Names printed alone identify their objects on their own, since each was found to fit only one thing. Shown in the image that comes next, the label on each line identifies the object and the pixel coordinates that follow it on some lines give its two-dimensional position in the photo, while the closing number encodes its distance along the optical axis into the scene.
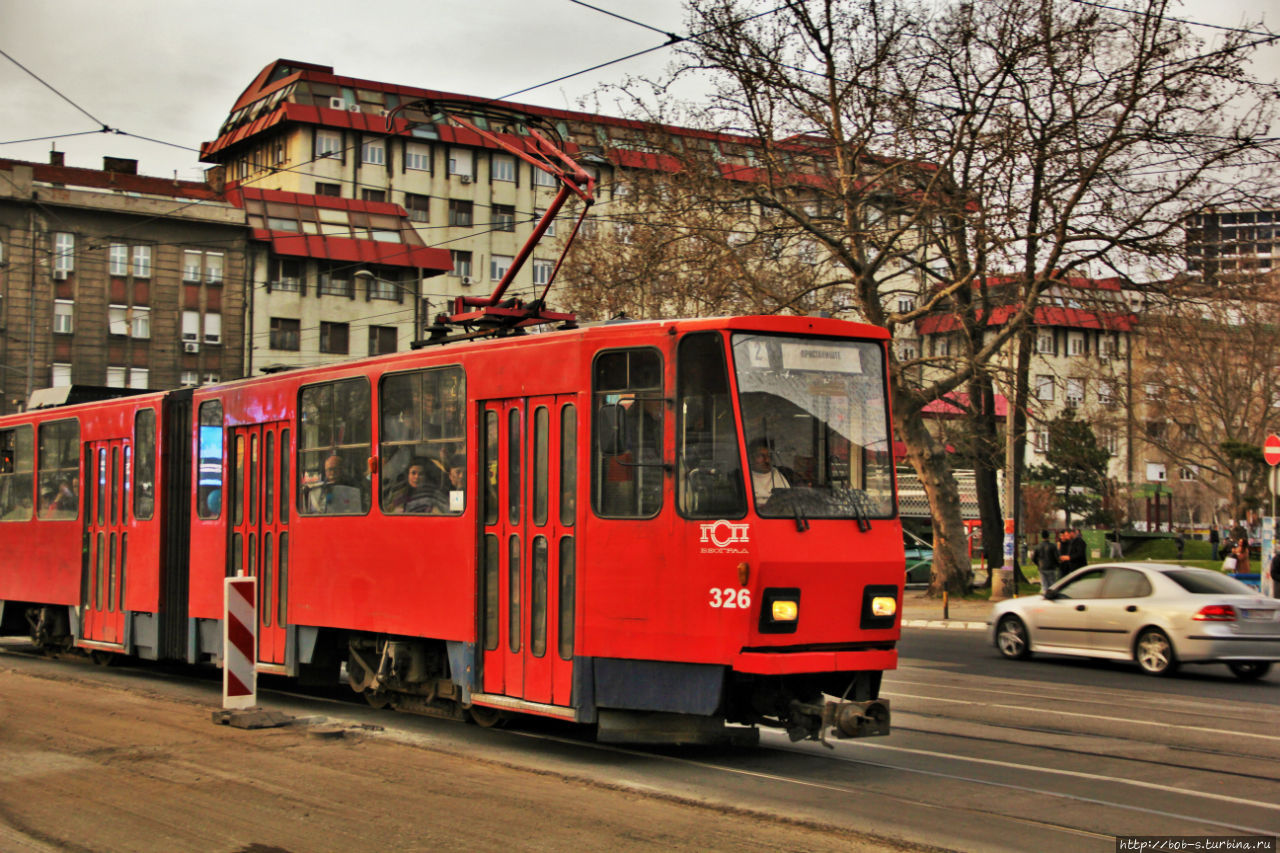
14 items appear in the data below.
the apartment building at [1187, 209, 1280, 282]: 25.38
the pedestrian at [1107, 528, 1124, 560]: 48.53
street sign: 22.30
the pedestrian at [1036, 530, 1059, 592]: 28.19
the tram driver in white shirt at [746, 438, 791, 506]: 8.75
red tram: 8.77
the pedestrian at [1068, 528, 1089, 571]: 29.06
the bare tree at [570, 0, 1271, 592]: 25.02
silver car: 15.70
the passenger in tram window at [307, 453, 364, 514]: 11.66
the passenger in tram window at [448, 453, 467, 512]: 10.32
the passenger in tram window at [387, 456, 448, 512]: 10.66
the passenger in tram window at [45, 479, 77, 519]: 16.55
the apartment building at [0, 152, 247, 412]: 56.19
